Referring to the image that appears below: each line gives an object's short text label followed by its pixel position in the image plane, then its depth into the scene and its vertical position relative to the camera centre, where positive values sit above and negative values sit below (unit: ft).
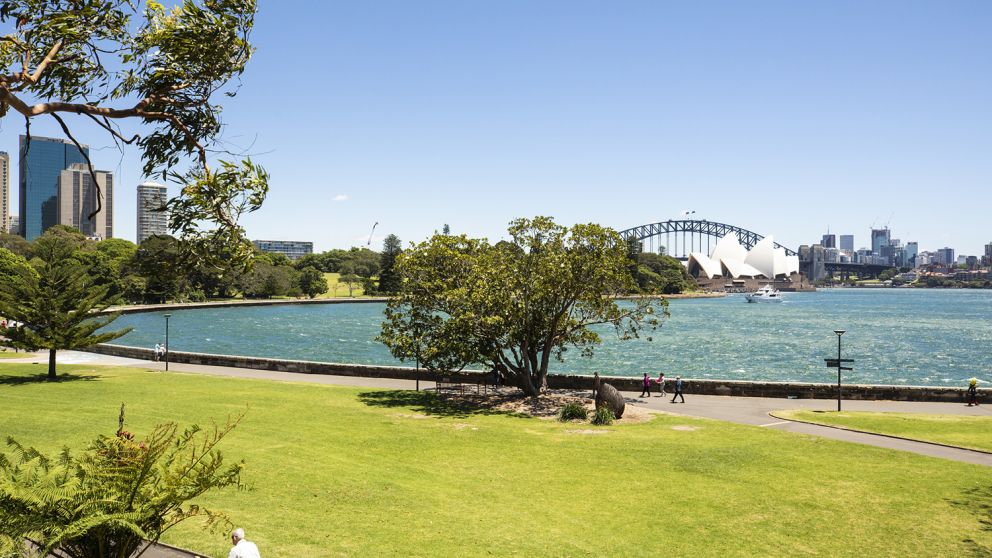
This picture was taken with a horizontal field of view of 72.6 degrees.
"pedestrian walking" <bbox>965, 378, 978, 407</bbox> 97.55 -14.82
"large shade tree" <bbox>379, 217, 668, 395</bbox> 96.53 -1.00
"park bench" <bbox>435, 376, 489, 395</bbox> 107.34 -16.04
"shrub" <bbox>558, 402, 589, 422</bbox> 86.22 -15.86
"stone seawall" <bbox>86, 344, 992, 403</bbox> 101.96 -15.27
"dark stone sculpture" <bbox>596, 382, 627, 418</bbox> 86.38 -14.26
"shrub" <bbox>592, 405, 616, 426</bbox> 82.99 -15.82
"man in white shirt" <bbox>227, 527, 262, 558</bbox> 26.78 -10.45
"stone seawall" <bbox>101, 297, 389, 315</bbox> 358.68 -10.19
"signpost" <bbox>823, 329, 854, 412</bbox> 87.21 -9.46
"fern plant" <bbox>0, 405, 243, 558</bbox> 22.41 -7.27
